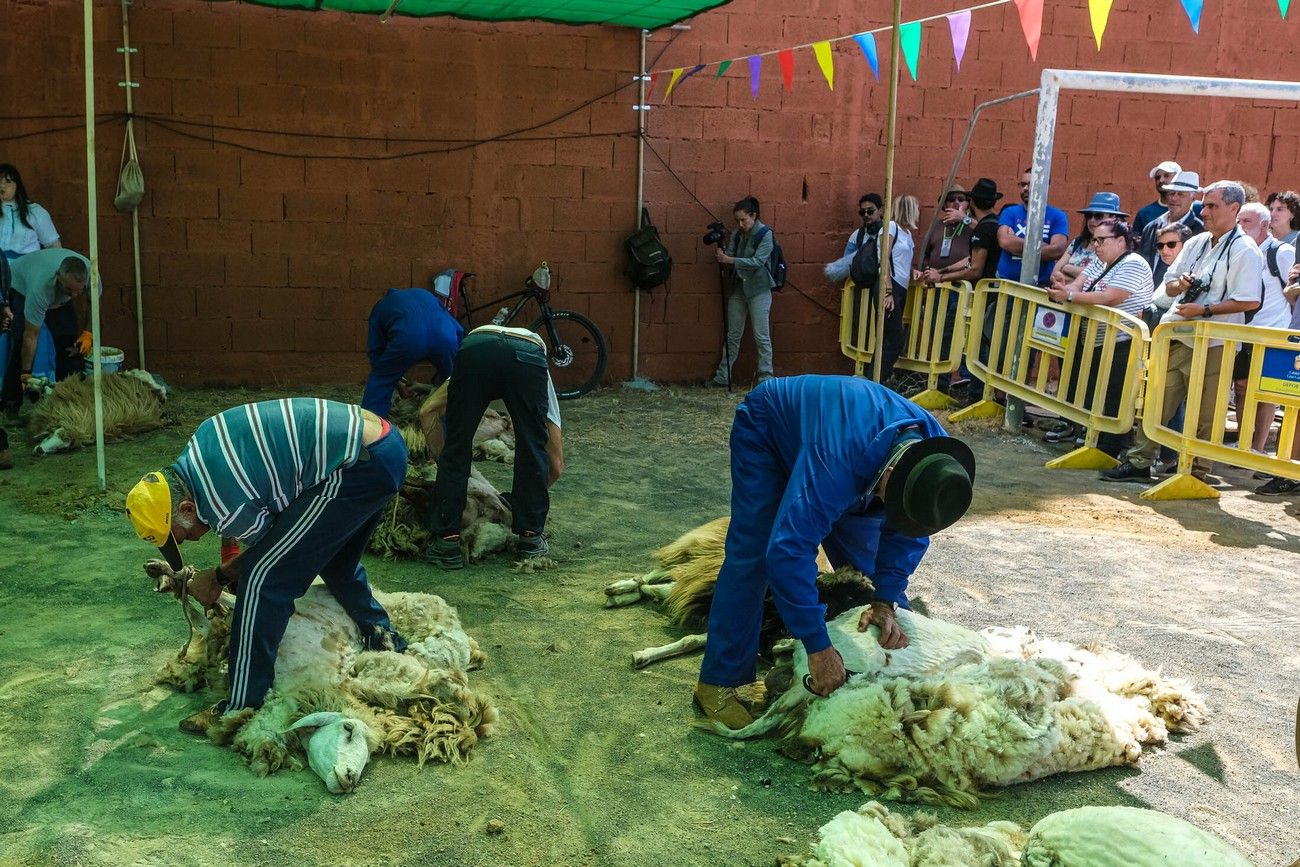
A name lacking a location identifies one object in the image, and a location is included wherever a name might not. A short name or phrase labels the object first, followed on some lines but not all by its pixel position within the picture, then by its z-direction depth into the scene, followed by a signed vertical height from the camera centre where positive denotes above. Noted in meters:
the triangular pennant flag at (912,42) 7.05 +1.05
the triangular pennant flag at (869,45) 7.35 +1.06
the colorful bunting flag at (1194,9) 5.65 +1.06
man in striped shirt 3.42 -0.93
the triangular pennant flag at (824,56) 7.62 +1.01
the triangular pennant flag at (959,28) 6.91 +1.13
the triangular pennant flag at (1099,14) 5.29 +0.96
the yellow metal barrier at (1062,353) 7.42 -0.88
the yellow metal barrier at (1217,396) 6.47 -0.92
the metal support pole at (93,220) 5.75 -0.20
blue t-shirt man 9.04 -0.02
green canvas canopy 8.73 +1.46
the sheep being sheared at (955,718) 3.35 -1.46
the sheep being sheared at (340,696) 3.42 -1.56
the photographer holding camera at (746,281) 10.03 -0.61
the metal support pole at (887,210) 5.55 +0.03
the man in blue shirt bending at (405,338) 5.97 -0.72
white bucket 8.30 -1.26
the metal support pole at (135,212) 9.01 -0.24
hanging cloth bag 8.94 -0.03
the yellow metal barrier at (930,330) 9.34 -0.93
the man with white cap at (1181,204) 8.37 +0.18
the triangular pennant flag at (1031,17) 5.75 +1.00
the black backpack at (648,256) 10.04 -0.43
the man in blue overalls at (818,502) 3.15 -0.80
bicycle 9.77 -1.16
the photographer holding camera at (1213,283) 6.82 -0.30
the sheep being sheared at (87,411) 7.37 -1.50
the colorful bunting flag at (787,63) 8.53 +1.08
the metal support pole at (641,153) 10.11 +0.45
